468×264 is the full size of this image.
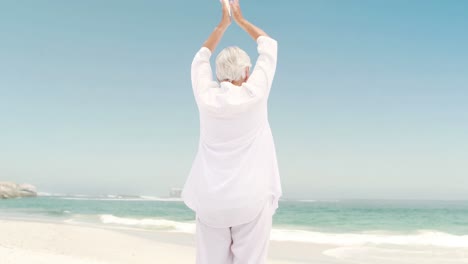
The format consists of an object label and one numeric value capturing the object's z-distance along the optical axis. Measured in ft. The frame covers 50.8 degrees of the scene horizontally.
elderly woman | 6.95
